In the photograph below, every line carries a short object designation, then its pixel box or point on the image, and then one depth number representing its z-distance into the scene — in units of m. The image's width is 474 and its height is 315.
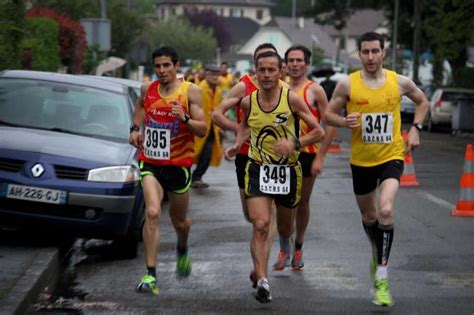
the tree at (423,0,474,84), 42.59
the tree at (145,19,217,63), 138.25
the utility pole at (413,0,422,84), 59.28
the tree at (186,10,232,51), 166.88
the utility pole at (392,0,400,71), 61.53
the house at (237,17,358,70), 160.75
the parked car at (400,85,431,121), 49.29
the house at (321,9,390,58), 179.50
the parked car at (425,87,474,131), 43.40
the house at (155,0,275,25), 175.75
